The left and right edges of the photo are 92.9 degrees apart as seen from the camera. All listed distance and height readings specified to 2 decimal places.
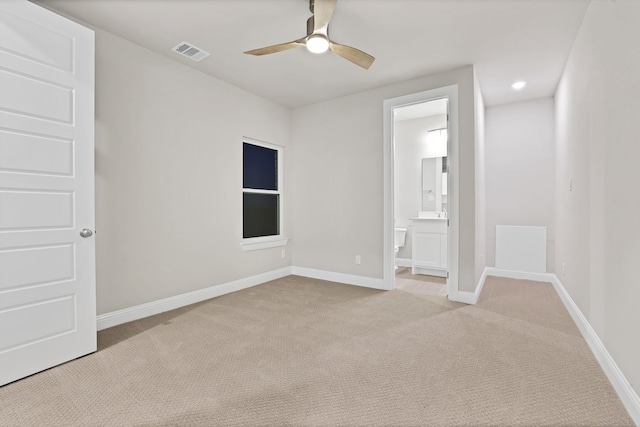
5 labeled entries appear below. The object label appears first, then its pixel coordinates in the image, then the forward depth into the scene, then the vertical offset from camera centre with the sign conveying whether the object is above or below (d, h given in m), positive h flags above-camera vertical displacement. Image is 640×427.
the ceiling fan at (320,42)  2.24 +1.40
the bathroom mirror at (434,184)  5.50 +0.52
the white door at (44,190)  1.96 +0.15
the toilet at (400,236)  5.69 -0.45
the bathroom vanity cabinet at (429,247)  4.84 -0.56
